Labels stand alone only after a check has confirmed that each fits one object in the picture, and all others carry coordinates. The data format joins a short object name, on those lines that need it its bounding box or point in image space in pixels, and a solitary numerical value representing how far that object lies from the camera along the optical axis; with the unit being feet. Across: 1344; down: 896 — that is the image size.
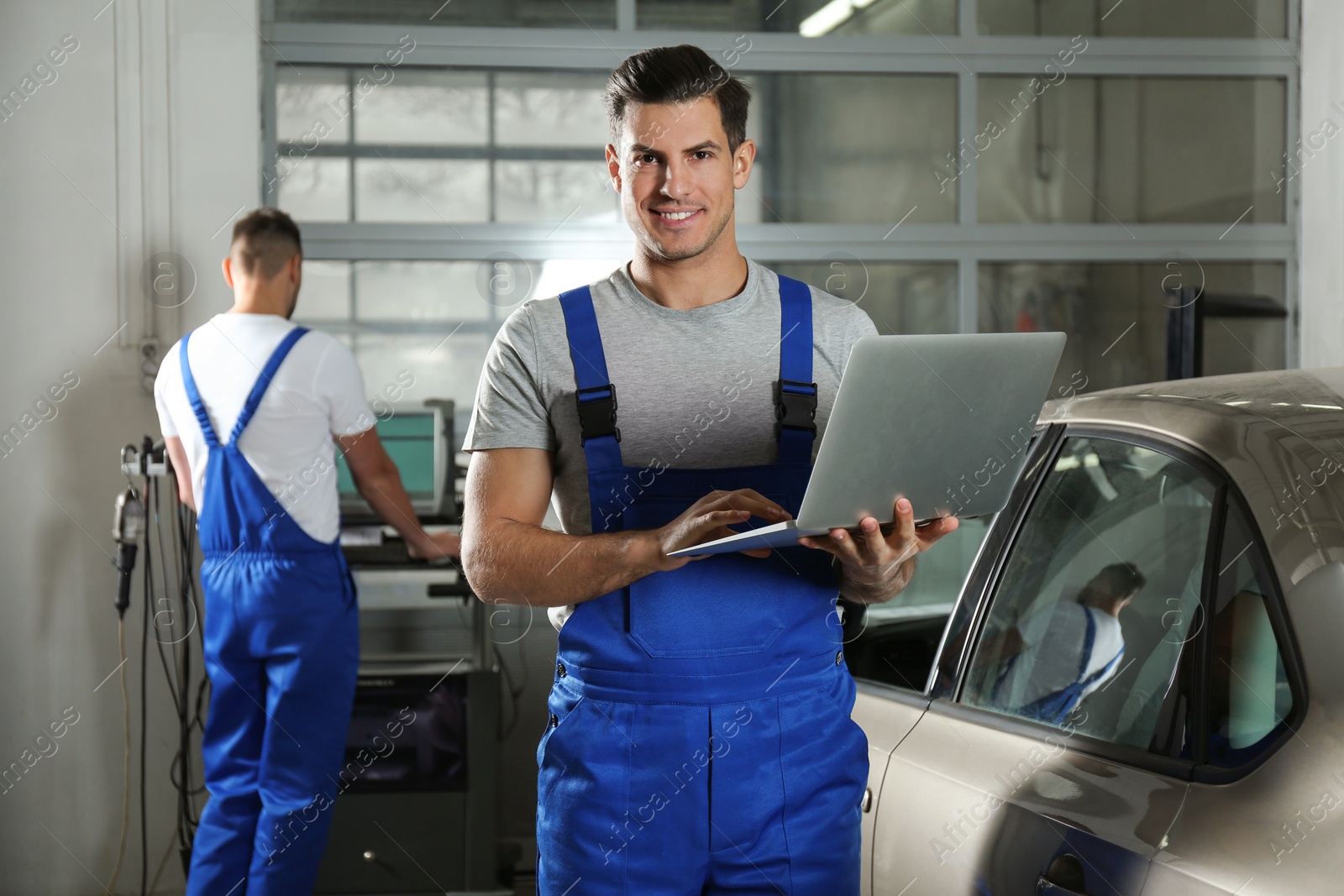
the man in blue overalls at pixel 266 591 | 8.41
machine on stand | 9.62
